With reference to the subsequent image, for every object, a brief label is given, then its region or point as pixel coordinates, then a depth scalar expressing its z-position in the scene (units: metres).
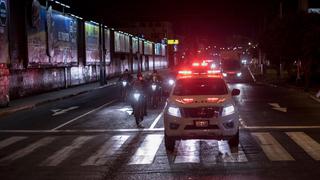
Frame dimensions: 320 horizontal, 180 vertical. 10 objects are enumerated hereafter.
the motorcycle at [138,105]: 18.84
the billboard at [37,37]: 35.88
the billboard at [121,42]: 72.94
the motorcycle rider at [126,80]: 23.87
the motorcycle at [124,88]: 23.81
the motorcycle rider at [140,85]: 19.26
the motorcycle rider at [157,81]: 26.35
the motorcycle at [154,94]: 25.79
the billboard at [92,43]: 55.88
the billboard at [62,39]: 40.86
